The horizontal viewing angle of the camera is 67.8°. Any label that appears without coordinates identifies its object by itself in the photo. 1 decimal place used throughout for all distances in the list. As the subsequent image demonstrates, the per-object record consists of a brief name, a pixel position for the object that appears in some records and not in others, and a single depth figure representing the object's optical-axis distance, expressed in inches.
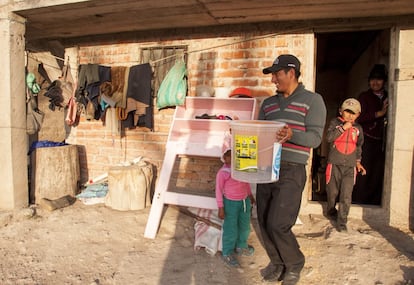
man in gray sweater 95.3
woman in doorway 168.2
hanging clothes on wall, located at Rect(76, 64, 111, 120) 188.1
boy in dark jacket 142.7
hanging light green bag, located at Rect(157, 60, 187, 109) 173.0
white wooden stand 141.4
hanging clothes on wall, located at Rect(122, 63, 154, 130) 182.7
